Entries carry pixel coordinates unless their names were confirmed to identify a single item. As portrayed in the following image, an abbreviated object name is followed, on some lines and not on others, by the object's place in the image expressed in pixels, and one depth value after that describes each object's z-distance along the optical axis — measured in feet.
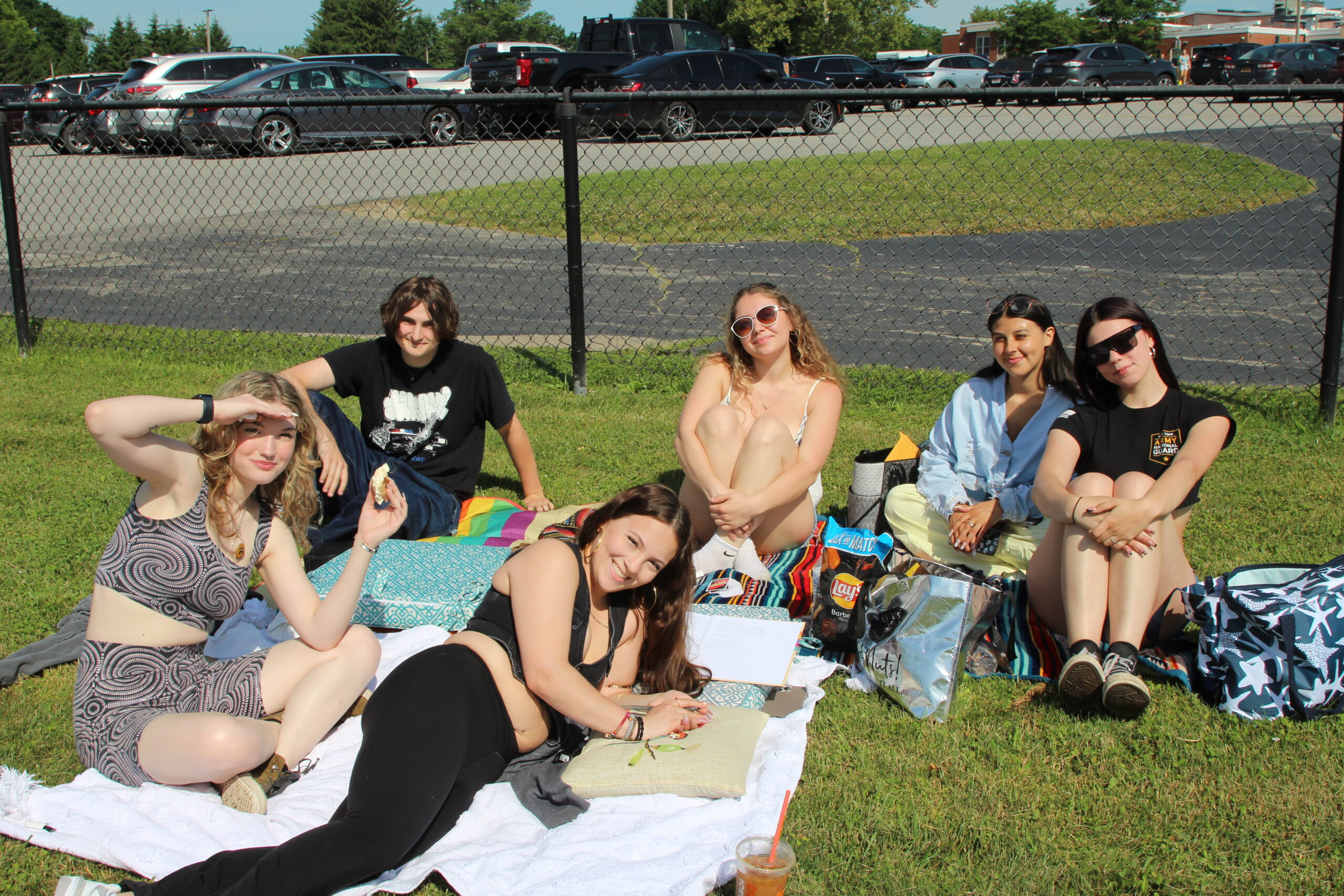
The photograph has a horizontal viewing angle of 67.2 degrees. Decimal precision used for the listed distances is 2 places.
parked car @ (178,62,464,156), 45.97
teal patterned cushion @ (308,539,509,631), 12.46
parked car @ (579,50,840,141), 42.70
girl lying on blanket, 7.50
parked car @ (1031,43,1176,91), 92.89
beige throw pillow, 9.01
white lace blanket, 8.11
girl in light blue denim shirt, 12.89
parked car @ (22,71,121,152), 59.52
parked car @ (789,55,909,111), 81.46
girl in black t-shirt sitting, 10.31
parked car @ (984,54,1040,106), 94.53
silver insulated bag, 10.42
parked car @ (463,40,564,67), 81.82
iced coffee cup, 7.42
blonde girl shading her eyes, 8.79
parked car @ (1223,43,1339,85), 85.76
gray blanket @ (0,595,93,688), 11.06
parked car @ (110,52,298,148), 60.49
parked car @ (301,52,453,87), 78.48
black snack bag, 11.64
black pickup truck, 61.67
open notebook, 10.89
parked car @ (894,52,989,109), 99.60
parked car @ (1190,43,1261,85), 103.11
